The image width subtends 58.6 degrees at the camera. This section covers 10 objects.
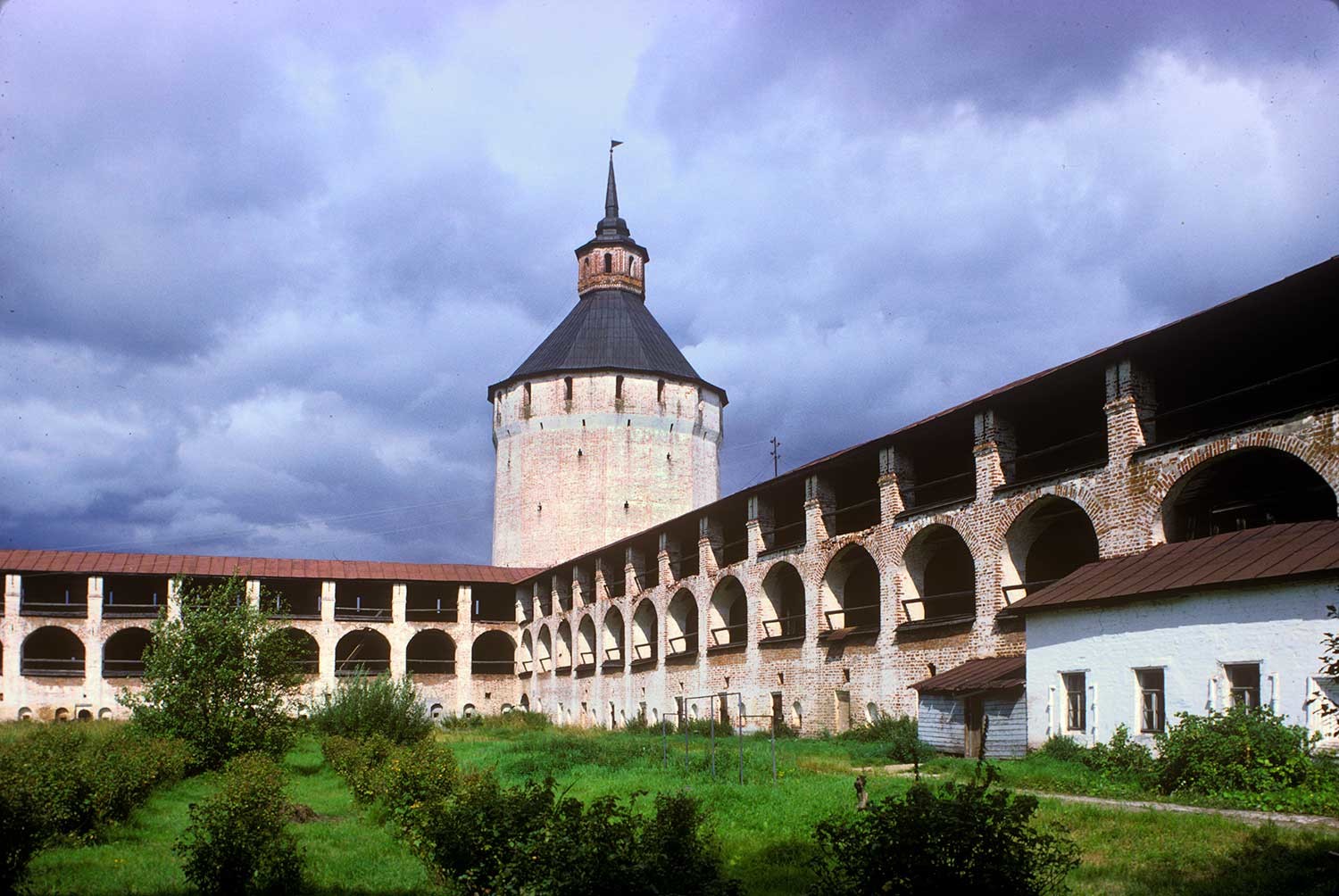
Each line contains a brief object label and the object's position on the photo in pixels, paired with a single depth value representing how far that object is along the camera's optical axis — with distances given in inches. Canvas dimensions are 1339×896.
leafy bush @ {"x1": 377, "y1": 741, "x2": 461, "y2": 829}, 533.6
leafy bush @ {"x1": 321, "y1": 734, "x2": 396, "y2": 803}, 648.1
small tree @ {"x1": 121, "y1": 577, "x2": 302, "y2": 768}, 806.5
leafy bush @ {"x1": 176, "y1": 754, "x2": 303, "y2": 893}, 403.2
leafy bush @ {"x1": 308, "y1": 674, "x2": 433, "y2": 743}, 944.3
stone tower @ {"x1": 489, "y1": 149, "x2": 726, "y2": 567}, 1948.8
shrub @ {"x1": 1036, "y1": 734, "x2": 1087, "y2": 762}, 644.7
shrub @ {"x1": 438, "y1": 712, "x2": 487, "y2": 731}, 1510.7
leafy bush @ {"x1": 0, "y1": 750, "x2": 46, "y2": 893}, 403.9
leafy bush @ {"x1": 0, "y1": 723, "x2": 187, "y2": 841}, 501.4
